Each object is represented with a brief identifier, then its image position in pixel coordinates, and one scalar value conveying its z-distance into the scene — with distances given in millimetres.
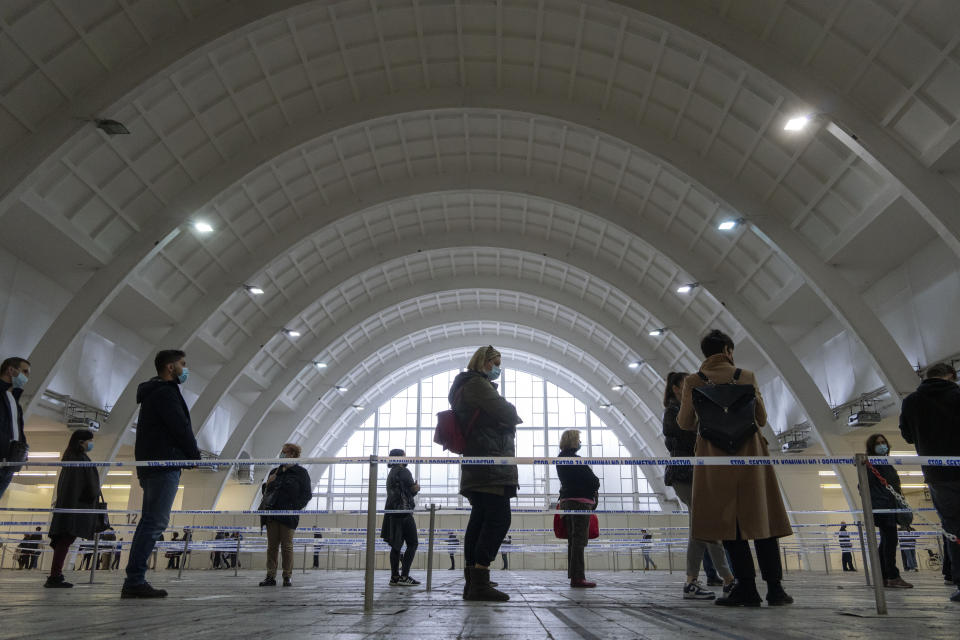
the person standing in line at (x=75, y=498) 8672
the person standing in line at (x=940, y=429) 5844
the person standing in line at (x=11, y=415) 6973
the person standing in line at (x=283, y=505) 8977
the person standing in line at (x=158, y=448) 5844
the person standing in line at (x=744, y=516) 4570
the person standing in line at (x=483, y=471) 5367
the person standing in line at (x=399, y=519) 9541
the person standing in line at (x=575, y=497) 8477
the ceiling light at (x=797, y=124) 15094
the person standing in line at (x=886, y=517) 8210
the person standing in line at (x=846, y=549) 16453
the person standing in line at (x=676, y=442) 6879
